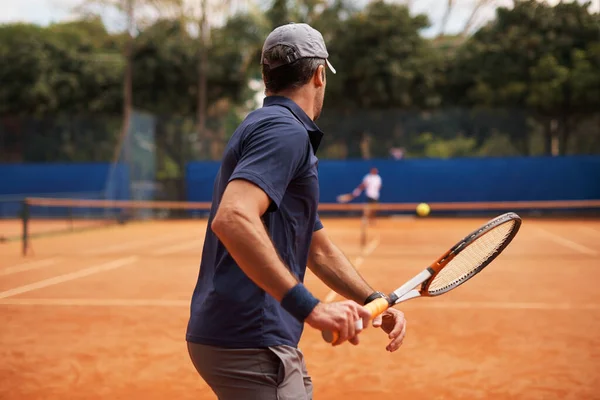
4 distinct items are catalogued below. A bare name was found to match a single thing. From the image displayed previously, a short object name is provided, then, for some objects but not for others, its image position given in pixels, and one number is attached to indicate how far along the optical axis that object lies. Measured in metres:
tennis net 23.22
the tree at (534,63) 26.53
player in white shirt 20.45
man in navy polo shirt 1.85
